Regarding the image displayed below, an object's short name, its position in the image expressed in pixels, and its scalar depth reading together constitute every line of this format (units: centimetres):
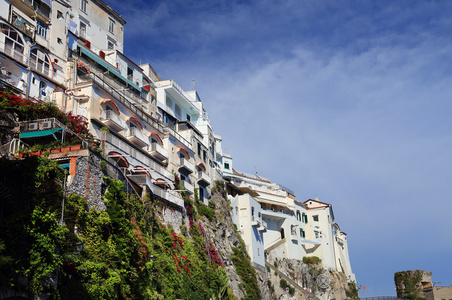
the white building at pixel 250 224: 5605
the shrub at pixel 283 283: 6088
